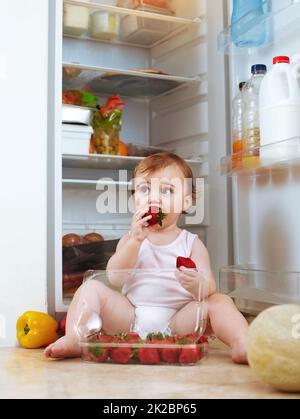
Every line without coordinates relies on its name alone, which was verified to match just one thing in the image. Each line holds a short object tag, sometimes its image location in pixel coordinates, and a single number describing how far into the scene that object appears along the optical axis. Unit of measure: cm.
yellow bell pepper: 182
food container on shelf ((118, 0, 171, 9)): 227
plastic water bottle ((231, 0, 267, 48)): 195
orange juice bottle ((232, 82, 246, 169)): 193
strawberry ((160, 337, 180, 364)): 153
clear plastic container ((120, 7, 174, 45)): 237
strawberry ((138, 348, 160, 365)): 152
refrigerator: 192
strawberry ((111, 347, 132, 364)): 153
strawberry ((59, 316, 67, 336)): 188
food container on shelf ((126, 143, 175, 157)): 233
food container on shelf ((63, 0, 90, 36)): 227
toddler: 162
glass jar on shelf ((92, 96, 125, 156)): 224
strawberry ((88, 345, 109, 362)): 155
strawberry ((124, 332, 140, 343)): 154
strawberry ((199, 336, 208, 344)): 158
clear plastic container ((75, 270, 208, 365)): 153
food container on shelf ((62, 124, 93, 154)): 209
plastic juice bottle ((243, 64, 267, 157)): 190
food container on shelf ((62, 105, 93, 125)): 211
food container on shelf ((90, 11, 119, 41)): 233
